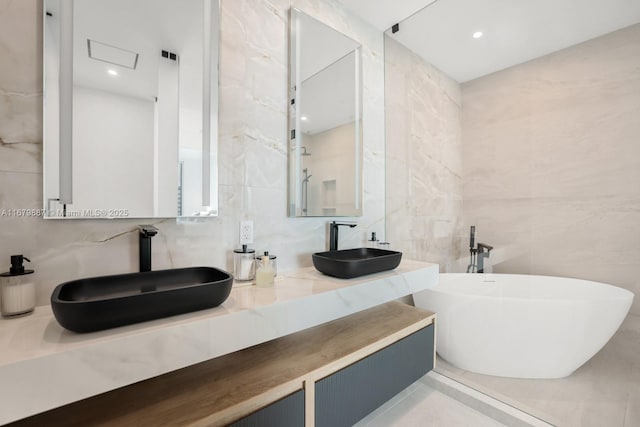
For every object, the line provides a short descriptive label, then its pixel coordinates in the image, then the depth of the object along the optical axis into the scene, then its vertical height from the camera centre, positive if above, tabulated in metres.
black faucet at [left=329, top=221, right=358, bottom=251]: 1.82 -0.15
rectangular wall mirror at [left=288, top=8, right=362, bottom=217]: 1.69 +0.61
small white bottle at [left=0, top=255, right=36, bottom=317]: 0.89 -0.25
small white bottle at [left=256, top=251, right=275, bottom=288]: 1.30 -0.29
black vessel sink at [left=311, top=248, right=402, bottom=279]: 1.41 -0.27
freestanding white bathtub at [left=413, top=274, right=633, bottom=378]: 1.55 -0.66
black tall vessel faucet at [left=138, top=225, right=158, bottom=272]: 1.15 -0.15
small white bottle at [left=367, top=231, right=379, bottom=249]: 2.07 -0.22
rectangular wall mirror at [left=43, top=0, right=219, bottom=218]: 1.04 +0.44
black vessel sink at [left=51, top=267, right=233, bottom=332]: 0.75 -0.28
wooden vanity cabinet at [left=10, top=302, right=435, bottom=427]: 0.91 -0.65
